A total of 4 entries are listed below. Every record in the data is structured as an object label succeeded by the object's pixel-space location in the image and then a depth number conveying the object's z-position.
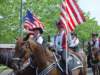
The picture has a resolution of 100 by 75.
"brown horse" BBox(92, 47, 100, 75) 22.44
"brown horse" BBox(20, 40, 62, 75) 12.49
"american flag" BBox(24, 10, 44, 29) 15.87
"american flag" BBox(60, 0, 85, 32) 14.11
